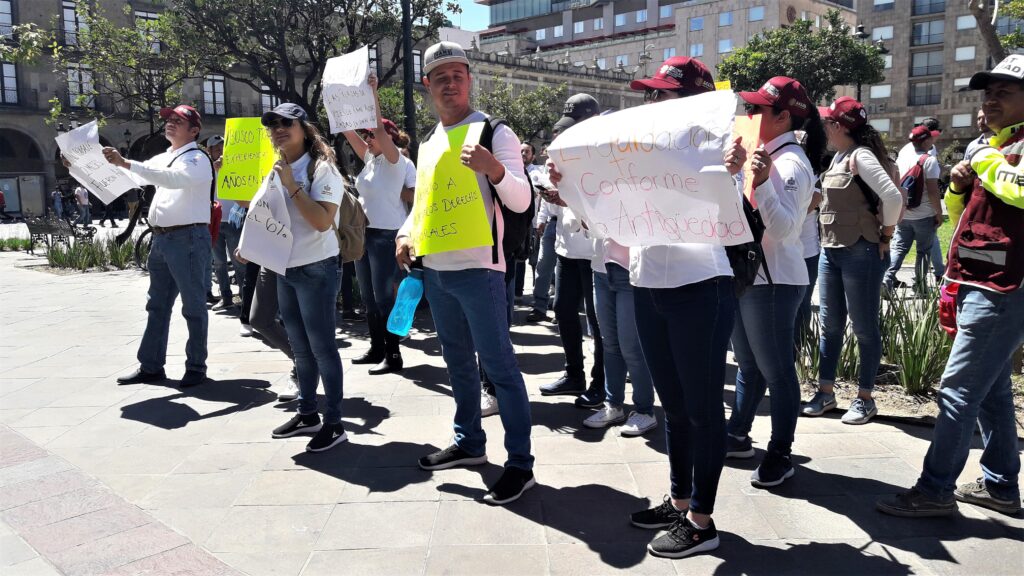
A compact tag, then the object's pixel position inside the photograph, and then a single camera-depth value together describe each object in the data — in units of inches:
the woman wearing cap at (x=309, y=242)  165.6
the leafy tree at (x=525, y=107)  1987.0
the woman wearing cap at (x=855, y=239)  178.5
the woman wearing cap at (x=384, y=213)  244.2
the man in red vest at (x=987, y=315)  119.9
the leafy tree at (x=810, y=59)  2004.2
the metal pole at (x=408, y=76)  437.4
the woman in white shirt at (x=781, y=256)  129.3
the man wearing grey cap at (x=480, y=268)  138.3
